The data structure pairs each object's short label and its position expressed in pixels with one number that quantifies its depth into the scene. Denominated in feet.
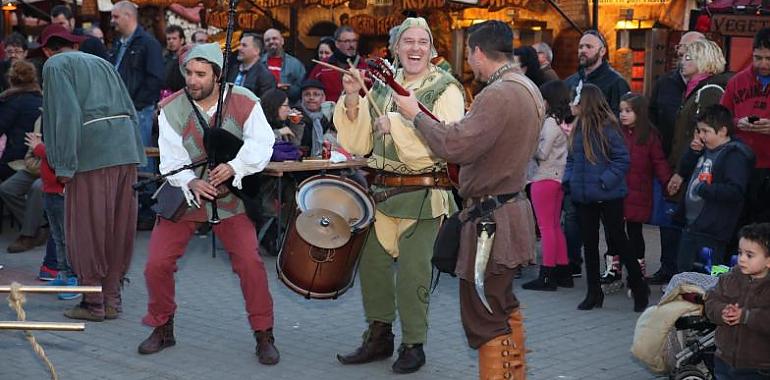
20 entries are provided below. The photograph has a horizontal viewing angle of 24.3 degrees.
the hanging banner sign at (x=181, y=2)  81.73
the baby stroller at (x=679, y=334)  30.47
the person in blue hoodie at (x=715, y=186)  37.31
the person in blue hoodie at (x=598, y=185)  40.78
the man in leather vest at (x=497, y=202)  26.94
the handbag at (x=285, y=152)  48.28
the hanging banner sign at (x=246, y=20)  86.09
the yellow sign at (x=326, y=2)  74.90
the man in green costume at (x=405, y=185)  31.94
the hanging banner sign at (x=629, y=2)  69.75
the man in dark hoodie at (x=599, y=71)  49.08
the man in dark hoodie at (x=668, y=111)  45.86
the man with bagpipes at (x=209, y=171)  33.15
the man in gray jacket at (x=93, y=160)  37.13
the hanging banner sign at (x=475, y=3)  66.89
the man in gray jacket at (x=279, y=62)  65.26
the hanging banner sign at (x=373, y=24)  79.98
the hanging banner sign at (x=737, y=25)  48.32
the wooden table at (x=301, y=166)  46.30
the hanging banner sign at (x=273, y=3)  77.92
